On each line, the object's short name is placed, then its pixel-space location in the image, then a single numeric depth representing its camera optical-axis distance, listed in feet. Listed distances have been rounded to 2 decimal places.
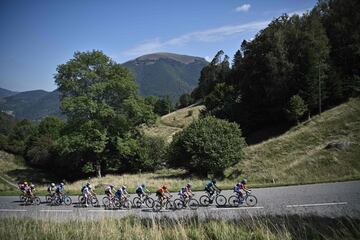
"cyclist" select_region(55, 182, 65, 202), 85.43
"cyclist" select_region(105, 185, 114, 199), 76.54
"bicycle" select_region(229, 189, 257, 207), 63.57
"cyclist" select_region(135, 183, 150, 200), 74.49
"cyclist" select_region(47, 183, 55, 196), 88.58
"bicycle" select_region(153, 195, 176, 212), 69.42
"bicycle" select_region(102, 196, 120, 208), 75.82
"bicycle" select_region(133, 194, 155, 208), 74.03
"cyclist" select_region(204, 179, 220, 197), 69.00
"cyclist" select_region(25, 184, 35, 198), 88.23
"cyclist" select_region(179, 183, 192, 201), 69.21
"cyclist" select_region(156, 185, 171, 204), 69.56
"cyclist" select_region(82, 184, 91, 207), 79.15
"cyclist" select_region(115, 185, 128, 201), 74.95
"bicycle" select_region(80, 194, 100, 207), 79.51
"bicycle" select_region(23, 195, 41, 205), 88.69
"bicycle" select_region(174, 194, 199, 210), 68.95
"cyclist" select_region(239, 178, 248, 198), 64.85
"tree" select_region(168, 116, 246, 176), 123.54
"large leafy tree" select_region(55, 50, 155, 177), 139.54
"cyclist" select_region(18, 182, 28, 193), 90.22
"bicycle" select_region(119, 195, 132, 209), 74.59
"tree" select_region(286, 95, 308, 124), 170.19
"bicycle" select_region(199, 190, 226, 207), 68.23
